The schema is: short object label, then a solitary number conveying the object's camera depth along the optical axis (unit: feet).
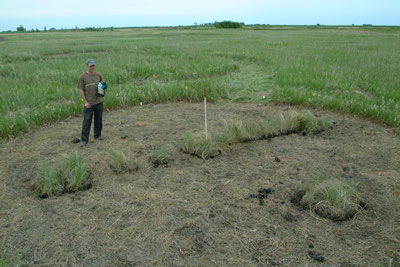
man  16.61
